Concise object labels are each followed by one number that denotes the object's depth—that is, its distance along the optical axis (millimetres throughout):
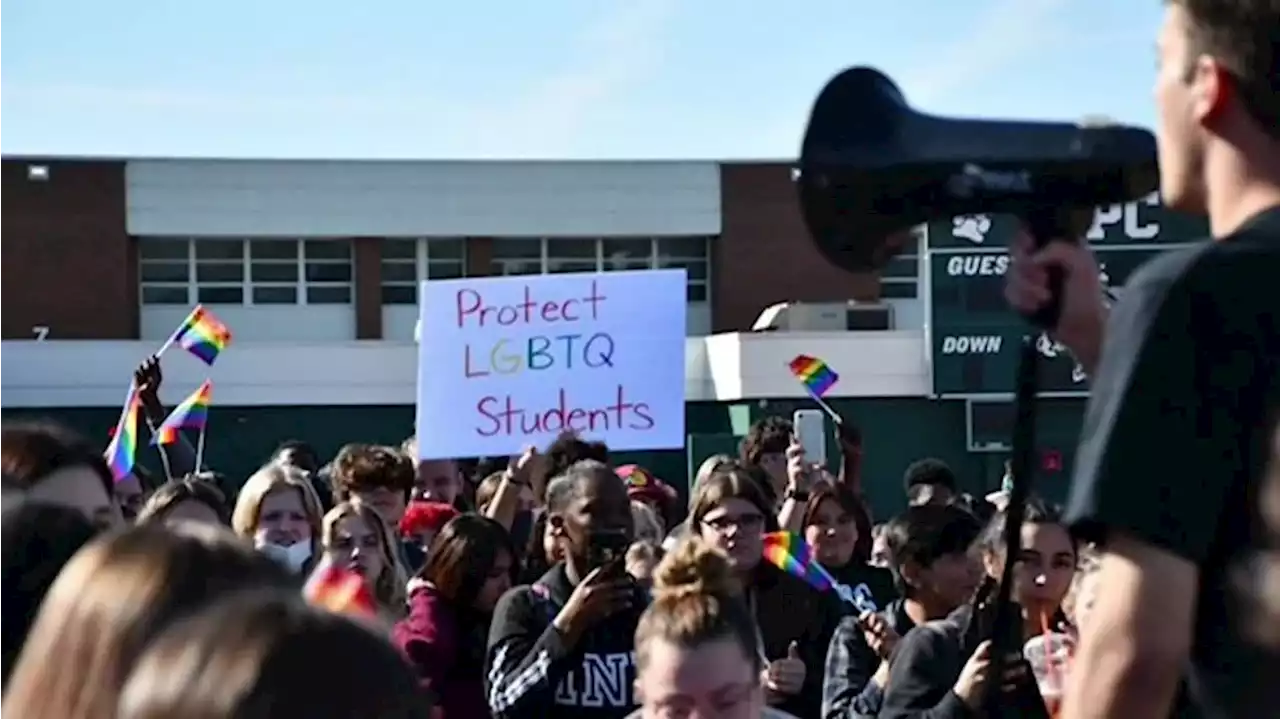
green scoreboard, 19484
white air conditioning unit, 34531
